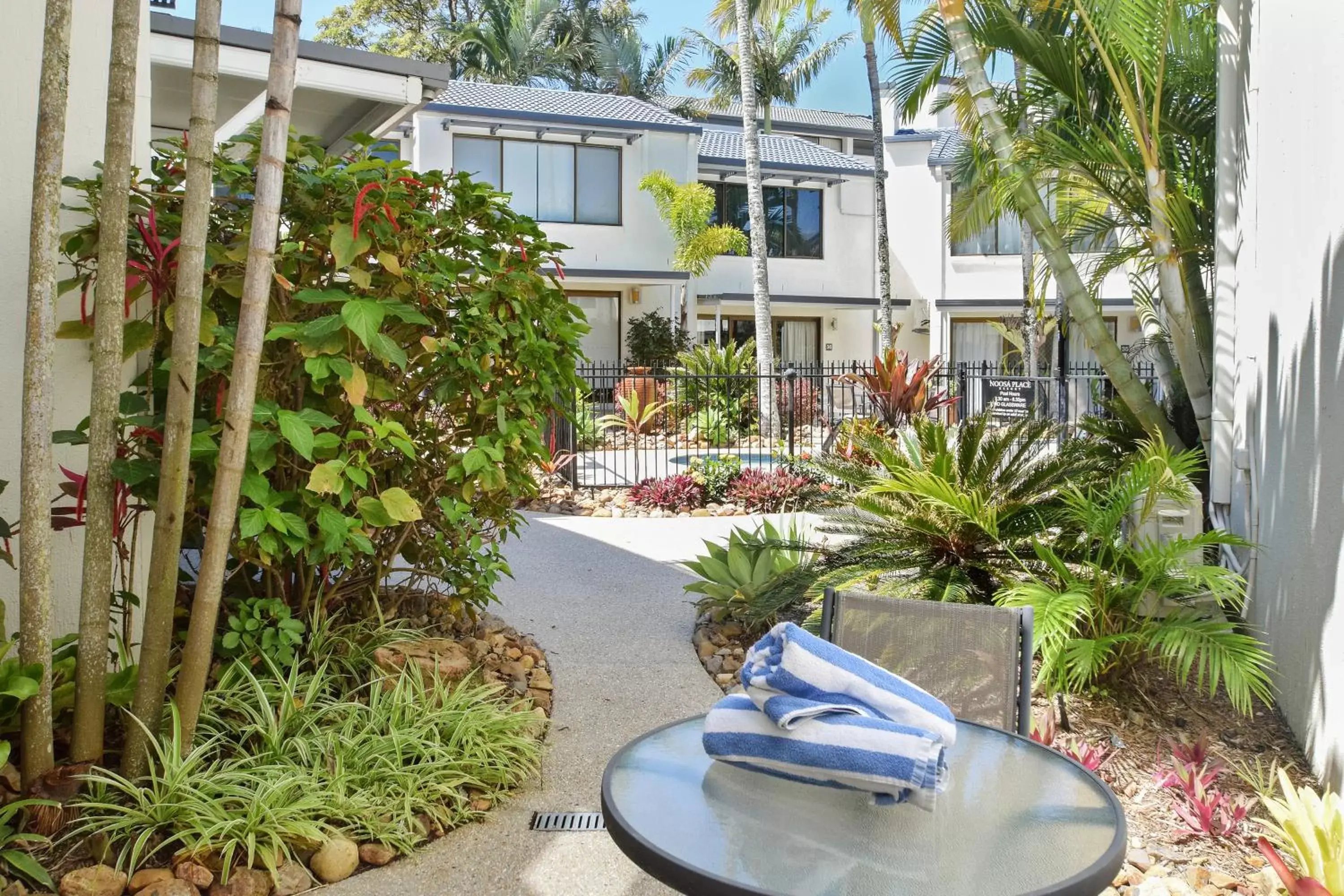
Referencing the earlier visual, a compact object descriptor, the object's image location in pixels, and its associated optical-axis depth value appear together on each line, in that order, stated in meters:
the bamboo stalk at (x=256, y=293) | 3.11
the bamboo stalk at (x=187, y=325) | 3.12
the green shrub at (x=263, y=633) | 3.85
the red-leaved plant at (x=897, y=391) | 11.09
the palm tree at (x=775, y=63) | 34.56
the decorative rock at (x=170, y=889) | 2.87
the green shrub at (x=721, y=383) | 16.44
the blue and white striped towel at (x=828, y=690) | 2.02
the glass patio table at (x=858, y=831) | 1.81
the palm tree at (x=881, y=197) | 20.53
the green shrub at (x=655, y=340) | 21.92
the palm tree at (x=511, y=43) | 34.12
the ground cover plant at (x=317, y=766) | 3.06
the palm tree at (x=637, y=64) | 36.22
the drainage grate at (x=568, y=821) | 3.46
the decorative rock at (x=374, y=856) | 3.21
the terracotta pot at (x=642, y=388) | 16.45
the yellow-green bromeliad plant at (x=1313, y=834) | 2.75
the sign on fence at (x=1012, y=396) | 11.22
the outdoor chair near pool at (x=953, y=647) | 3.02
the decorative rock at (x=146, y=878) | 2.89
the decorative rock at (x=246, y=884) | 2.93
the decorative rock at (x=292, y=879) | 3.02
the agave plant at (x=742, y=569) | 5.76
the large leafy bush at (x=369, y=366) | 3.57
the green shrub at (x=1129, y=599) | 3.95
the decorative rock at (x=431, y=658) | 4.19
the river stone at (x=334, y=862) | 3.11
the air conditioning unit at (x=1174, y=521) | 4.80
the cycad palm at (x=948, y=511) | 4.72
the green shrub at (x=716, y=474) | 10.91
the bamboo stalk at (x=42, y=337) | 3.02
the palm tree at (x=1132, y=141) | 5.87
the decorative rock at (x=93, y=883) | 2.87
